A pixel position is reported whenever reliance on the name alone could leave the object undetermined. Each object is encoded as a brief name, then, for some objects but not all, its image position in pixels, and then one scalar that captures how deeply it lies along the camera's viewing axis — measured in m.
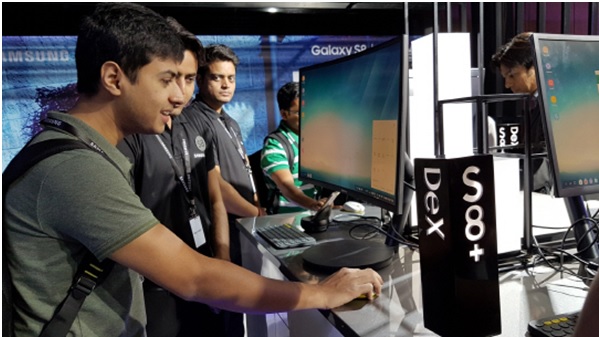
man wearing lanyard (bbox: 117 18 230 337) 1.65
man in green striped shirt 2.60
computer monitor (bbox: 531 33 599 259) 1.01
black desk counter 0.81
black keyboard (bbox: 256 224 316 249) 1.37
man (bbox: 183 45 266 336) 2.49
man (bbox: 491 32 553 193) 2.42
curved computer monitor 1.07
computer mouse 1.84
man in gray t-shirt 0.88
